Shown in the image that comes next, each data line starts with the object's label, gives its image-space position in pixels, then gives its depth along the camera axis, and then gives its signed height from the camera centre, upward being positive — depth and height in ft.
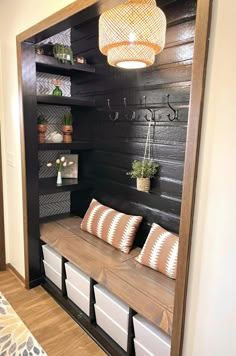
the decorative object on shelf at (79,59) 7.93 +2.17
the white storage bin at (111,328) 5.47 -4.31
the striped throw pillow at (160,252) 5.63 -2.65
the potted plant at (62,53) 7.60 +2.25
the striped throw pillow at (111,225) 6.88 -2.63
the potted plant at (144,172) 6.40 -0.98
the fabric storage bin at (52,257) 7.38 -3.74
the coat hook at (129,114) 7.00 +0.50
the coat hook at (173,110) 5.86 +0.51
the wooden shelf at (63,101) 7.49 +0.88
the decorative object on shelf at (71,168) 9.29 -1.35
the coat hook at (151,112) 6.39 +0.49
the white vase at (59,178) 8.68 -1.60
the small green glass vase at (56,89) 8.38 +1.32
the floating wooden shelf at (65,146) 7.79 -0.49
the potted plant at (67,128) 8.68 +0.07
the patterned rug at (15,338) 5.89 -4.99
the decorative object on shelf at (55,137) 8.60 -0.24
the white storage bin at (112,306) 5.28 -3.69
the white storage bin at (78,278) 6.30 -3.72
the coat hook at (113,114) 7.58 +0.50
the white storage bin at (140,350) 5.00 -4.24
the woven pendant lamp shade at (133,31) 3.40 +1.36
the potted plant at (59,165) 8.70 -1.18
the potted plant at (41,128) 8.00 +0.04
